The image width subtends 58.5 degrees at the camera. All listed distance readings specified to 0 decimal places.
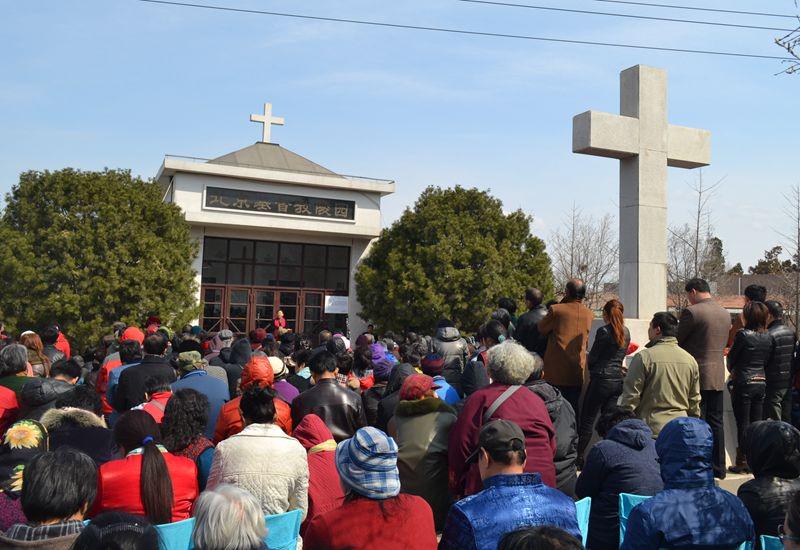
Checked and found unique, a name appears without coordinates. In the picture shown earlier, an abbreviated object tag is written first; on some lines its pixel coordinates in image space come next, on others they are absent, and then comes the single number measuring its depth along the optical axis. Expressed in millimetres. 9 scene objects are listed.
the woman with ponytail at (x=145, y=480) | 3637
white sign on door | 27938
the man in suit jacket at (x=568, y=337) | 6797
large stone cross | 9336
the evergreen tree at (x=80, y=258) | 20000
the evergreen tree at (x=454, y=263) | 23766
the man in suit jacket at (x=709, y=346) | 6754
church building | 25688
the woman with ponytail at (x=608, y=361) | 6605
